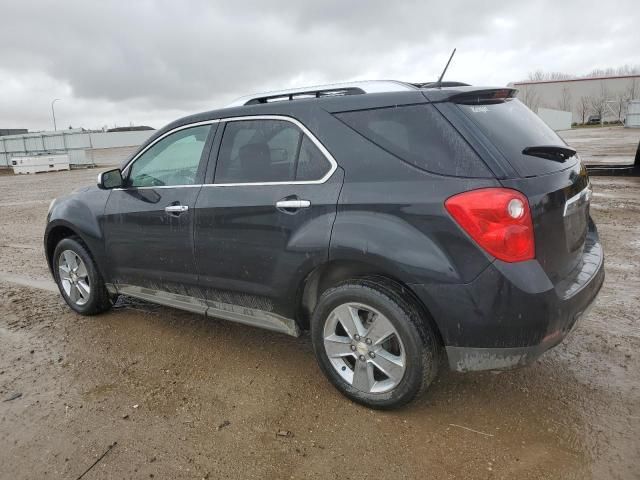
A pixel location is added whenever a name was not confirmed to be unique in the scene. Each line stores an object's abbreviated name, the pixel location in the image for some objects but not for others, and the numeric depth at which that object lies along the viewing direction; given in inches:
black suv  97.0
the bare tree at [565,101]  2925.7
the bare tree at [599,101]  2832.2
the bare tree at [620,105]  2736.2
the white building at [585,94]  2790.4
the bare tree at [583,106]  2891.2
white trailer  1153.4
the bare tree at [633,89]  2780.5
